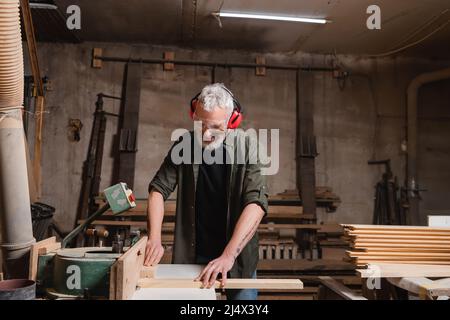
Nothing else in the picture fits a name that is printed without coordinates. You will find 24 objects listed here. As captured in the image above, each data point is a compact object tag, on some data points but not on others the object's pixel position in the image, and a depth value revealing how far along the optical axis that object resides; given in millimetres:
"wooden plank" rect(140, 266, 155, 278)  1639
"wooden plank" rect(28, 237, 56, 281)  1506
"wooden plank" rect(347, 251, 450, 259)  1898
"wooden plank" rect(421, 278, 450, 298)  1636
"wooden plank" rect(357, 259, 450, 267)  1876
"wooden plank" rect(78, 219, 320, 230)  4504
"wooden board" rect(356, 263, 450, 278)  1770
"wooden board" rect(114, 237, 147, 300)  1221
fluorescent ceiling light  4211
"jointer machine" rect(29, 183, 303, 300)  1382
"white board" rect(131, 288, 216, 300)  1400
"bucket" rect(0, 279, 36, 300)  1179
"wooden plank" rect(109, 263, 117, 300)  1221
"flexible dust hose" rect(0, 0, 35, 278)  1510
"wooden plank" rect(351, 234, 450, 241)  1903
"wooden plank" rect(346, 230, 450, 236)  1907
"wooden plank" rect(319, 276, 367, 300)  2122
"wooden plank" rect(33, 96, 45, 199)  4633
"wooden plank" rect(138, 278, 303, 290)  1513
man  2033
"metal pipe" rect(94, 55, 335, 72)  5090
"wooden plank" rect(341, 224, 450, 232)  1920
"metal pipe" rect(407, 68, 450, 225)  5223
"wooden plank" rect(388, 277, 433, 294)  1732
